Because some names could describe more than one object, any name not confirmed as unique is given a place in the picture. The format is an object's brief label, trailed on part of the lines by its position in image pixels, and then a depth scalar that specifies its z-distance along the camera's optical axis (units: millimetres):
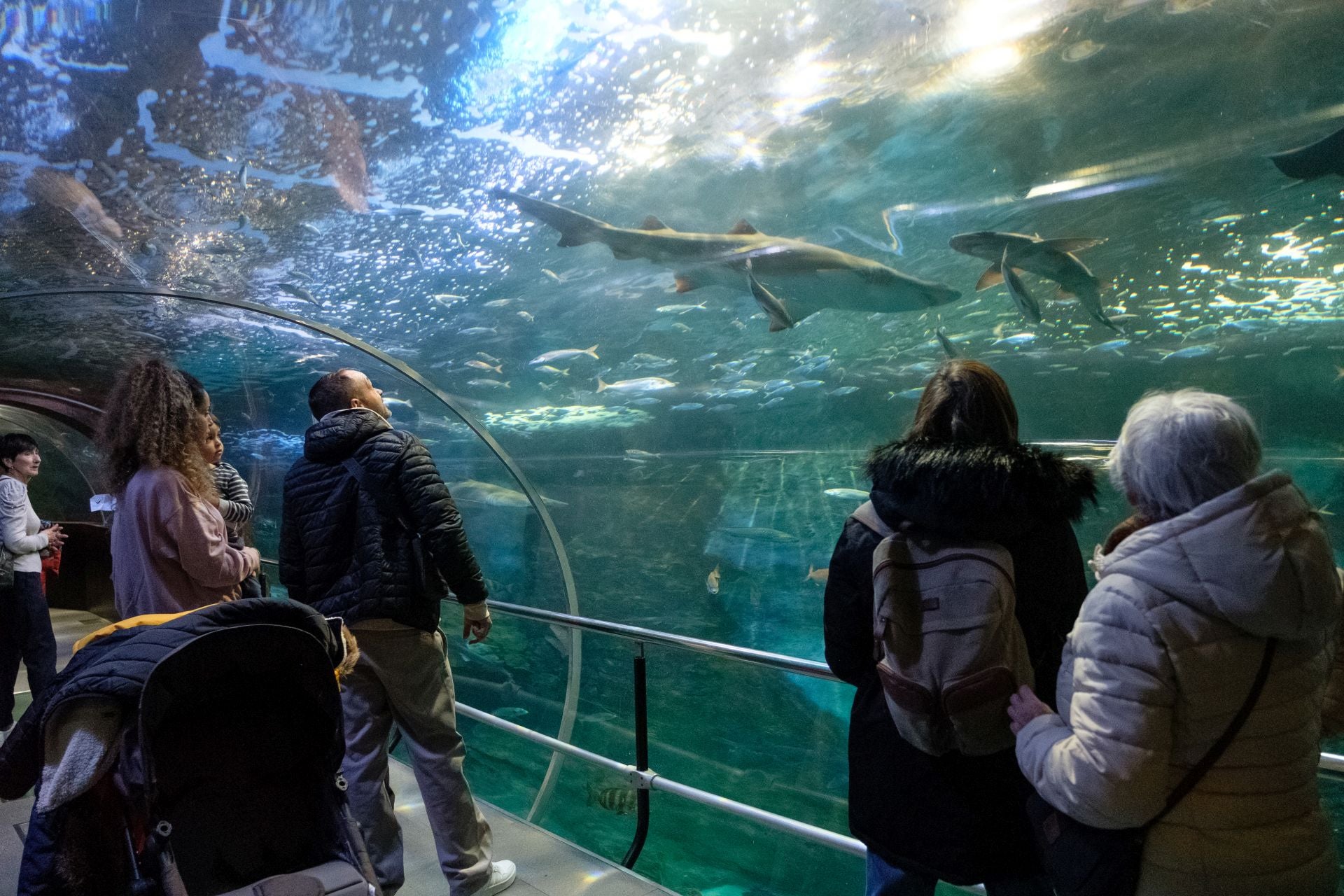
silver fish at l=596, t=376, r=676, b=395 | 8359
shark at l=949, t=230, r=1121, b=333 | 5192
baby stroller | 1249
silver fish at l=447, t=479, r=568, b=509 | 7062
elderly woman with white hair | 940
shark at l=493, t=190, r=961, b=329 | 5680
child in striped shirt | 2426
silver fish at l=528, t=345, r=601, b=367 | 7118
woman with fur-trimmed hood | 1271
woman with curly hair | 2072
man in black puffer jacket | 2191
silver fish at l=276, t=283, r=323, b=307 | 5324
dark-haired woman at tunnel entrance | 4012
